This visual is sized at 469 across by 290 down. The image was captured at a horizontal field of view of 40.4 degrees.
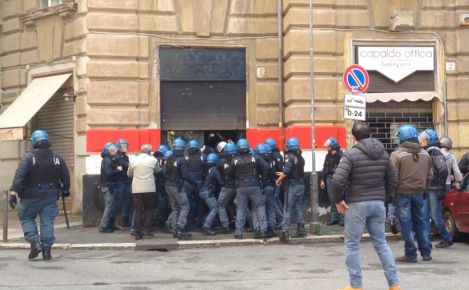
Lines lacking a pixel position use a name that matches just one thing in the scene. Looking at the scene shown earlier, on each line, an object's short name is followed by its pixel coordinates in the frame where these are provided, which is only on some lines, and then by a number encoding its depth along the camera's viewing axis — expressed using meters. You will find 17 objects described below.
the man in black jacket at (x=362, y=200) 7.04
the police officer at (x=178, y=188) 12.10
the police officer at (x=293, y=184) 11.84
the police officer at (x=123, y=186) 13.18
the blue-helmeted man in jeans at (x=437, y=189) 10.70
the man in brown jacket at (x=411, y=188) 9.39
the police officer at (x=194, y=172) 12.73
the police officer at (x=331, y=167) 13.71
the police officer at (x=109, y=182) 13.06
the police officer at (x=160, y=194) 12.84
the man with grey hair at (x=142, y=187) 12.03
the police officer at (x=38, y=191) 10.12
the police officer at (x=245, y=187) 11.93
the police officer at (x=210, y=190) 12.72
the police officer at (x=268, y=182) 12.30
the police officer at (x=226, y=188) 12.47
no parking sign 12.56
